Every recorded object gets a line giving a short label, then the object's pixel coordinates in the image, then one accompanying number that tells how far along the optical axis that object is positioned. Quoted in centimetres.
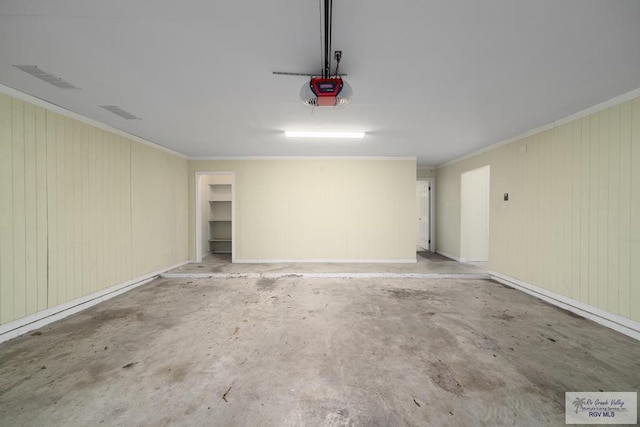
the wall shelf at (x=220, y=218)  694
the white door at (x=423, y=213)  726
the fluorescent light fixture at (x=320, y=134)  388
